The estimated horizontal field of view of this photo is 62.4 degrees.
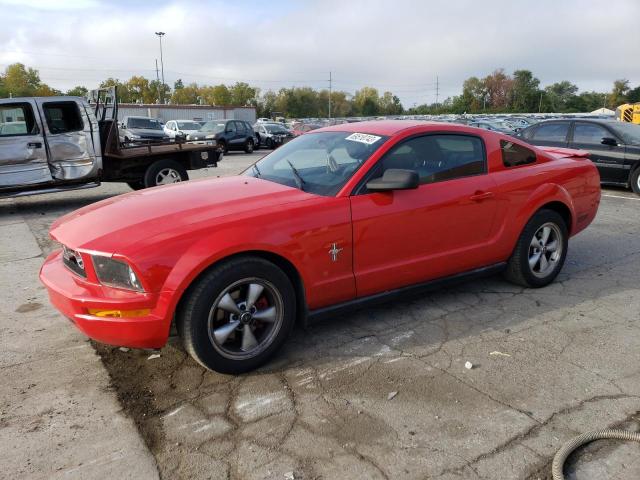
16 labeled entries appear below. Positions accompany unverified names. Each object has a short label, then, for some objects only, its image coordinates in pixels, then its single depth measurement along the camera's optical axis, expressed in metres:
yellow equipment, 24.91
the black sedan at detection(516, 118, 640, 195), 10.42
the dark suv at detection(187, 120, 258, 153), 24.52
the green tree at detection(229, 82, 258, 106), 108.19
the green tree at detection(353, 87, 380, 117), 114.31
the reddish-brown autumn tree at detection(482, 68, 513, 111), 106.12
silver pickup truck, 8.81
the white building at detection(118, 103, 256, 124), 57.28
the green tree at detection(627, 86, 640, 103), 83.00
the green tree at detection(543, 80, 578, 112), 97.00
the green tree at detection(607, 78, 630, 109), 92.09
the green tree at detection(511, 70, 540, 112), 100.06
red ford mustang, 3.06
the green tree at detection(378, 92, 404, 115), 118.50
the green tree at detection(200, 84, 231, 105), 107.06
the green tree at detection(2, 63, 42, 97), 85.94
